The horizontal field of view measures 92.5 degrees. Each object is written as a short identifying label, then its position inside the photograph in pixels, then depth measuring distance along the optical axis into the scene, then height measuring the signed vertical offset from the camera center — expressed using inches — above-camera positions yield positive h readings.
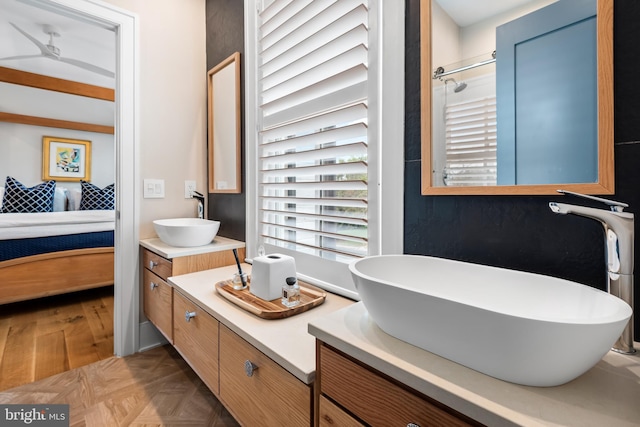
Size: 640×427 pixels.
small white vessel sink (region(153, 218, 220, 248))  69.7 -4.8
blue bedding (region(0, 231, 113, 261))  104.6 -11.3
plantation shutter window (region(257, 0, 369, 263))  49.3 +16.0
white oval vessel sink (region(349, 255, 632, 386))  18.3 -7.9
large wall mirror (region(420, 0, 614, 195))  29.2 +12.7
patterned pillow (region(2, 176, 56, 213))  151.1 +8.1
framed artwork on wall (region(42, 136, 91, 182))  179.8 +33.1
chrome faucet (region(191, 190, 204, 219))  88.4 +3.2
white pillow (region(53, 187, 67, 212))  169.4 +7.5
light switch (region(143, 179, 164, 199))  81.4 +6.6
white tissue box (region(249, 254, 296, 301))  47.0 -9.8
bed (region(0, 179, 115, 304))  104.5 -15.2
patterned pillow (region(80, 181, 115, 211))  173.8 +8.8
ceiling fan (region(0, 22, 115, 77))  108.7 +65.9
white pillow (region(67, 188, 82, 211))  174.6 +7.9
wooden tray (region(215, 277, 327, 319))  42.6 -13.5
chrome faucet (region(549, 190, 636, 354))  23.6 -2.4
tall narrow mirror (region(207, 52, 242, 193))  77.5 +23.5
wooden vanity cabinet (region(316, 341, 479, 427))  21.7 -14.9
